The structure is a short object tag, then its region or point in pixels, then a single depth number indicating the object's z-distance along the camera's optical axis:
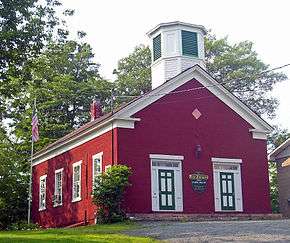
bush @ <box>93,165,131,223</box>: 25.03
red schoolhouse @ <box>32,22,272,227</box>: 27.05
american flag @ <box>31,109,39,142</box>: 32.03
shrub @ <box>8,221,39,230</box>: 31.16
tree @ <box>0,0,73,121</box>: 23.88
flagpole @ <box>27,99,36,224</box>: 33.28
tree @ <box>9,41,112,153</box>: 45.78
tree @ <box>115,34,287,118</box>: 50.78
